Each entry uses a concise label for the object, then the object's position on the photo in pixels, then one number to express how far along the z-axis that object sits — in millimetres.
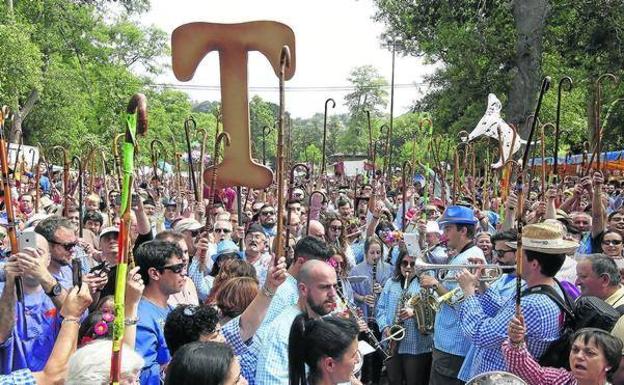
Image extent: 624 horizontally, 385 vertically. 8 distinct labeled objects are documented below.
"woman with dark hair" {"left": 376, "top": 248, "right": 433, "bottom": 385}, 6977
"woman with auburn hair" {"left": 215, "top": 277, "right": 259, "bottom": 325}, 5027
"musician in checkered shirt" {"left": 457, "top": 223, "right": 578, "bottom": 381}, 4520
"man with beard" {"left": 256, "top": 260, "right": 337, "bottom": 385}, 4092
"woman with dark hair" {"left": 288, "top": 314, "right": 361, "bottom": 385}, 3633
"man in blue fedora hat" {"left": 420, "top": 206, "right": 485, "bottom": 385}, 6121
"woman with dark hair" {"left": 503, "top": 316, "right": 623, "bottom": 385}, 4012
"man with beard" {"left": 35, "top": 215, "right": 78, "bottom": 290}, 5465
